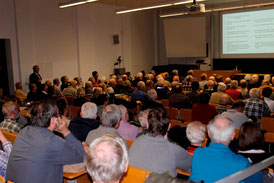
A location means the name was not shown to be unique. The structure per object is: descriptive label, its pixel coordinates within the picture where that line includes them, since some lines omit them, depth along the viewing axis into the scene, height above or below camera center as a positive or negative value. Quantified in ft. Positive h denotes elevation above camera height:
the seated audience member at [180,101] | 21.15 -3.26
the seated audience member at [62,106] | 14.60 -2.32
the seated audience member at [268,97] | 19.86 -2.96
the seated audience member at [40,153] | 7.57 -2.47
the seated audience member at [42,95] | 24.24 -2.93
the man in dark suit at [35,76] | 34.04 -1.88
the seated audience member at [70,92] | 27.07 -3.05
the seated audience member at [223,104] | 18.33 -3.10
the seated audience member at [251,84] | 25.63 -2.65
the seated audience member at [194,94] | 23.11 -3.07
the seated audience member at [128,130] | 13.20 -3.30
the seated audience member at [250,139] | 9.99 -2.96
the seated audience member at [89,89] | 26.84 -2.80
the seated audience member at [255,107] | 18.02 -3.29
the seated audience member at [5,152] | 9.31 -2.93
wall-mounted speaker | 47.37 +3.05
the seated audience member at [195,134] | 10.59 -2.84
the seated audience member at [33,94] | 24.29 -2.85
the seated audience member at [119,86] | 27.86 -2.90
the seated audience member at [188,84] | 31.00 -3.00
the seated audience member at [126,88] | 27.70 -2.96
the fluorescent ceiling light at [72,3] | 27.18 +5.45
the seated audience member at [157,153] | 8.82 -2.99
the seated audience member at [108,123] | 11.12 -2.53
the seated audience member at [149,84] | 27.80 -2.57
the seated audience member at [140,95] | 23.36 -3.04
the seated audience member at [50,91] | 24.80 -2.67
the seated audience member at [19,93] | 26.58 -2.98
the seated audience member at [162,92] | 26.25 -3.17
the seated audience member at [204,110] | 17.90 -3.35
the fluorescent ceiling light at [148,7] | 28.07 +5.30
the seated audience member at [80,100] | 21.85 -3.14
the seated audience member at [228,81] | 29.29 -2.62
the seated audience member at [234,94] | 23.48 -3.15
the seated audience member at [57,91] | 28.04 -3.09
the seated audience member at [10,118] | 12.81 -2.57
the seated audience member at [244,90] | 24.59 -3.02
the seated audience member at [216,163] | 7.81 -2.91
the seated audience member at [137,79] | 33.98 -2.54
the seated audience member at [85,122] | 13.25 -2.97
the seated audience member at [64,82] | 31.84 -2.54
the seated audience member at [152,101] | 19.27 -2.99
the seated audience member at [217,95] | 22.08 -3.02
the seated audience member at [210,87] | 24.89 -2.73
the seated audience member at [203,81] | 30.89 -2.79
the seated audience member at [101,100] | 20.68 -2.97
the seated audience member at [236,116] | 15.29 -3.23
